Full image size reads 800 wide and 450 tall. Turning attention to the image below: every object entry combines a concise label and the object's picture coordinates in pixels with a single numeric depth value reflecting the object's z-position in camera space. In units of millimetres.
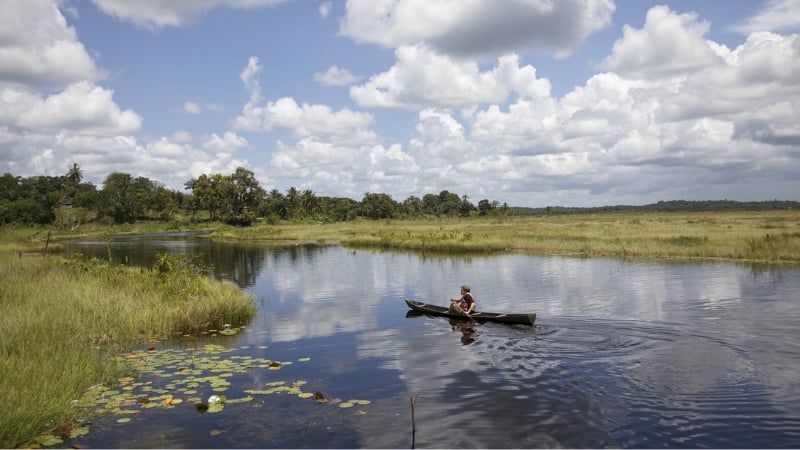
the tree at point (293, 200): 144088
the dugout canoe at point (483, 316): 19344
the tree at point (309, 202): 152625
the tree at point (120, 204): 121675
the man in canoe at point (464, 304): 20938
